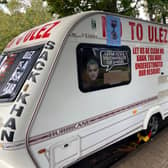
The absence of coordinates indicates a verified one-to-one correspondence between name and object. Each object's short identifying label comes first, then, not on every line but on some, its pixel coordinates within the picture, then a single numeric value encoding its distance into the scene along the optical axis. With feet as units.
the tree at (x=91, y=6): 24.08
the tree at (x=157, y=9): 23.39
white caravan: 6.97
